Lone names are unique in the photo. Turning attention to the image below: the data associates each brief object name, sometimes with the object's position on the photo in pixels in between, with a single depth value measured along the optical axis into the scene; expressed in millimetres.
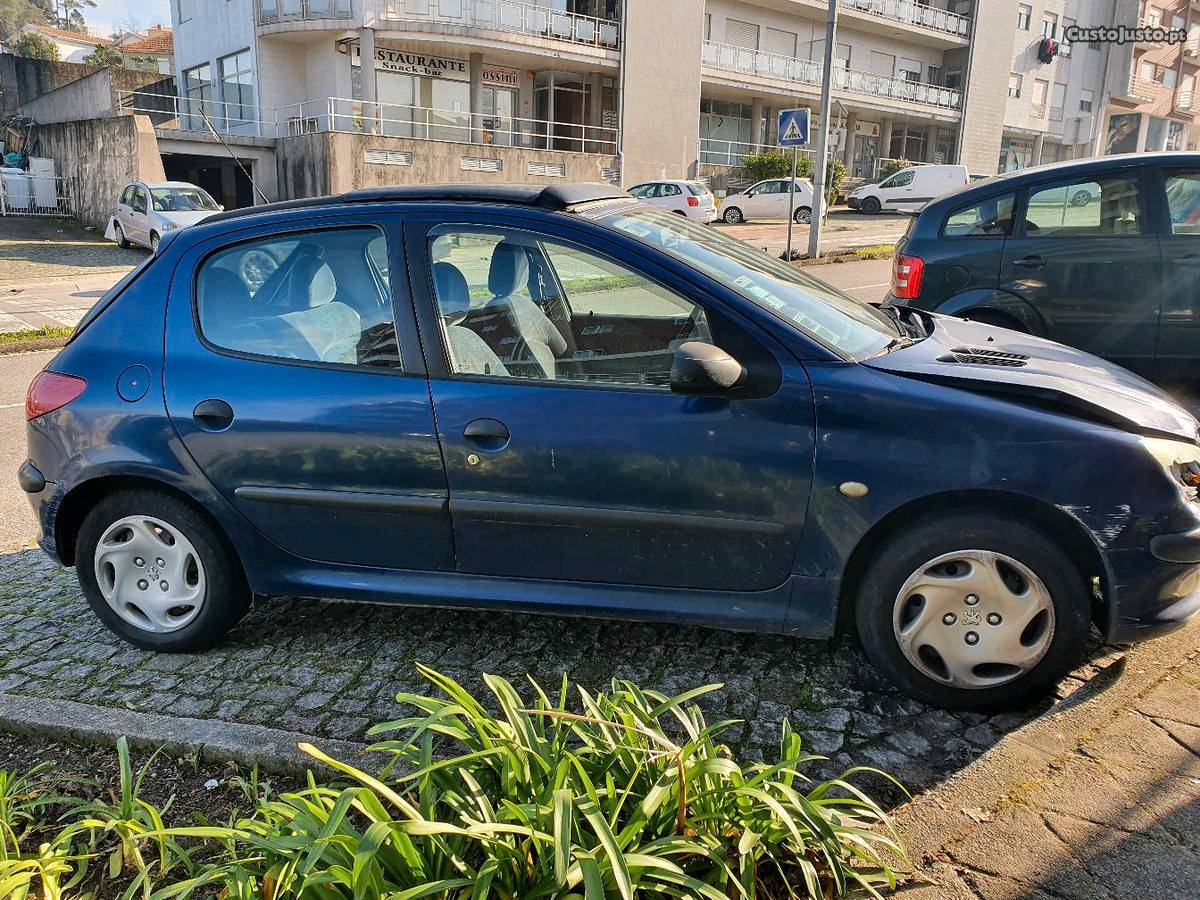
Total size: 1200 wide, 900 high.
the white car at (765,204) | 29039
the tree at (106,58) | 49344
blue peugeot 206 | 2984
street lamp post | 18141
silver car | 20172
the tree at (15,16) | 66012
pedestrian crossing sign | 17000
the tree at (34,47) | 54469
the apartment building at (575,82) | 28562
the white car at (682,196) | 26547
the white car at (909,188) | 33688
